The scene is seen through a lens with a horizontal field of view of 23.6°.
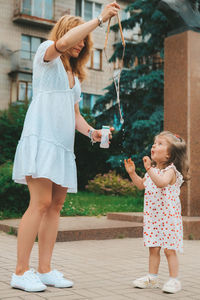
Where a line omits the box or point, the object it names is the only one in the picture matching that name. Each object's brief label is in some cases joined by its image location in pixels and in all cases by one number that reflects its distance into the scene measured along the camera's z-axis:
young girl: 3.83
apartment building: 26.44
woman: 3.47
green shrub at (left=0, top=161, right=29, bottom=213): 8.93
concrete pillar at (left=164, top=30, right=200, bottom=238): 7.83
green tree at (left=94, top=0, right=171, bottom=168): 17.77
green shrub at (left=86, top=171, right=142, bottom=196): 18.50
